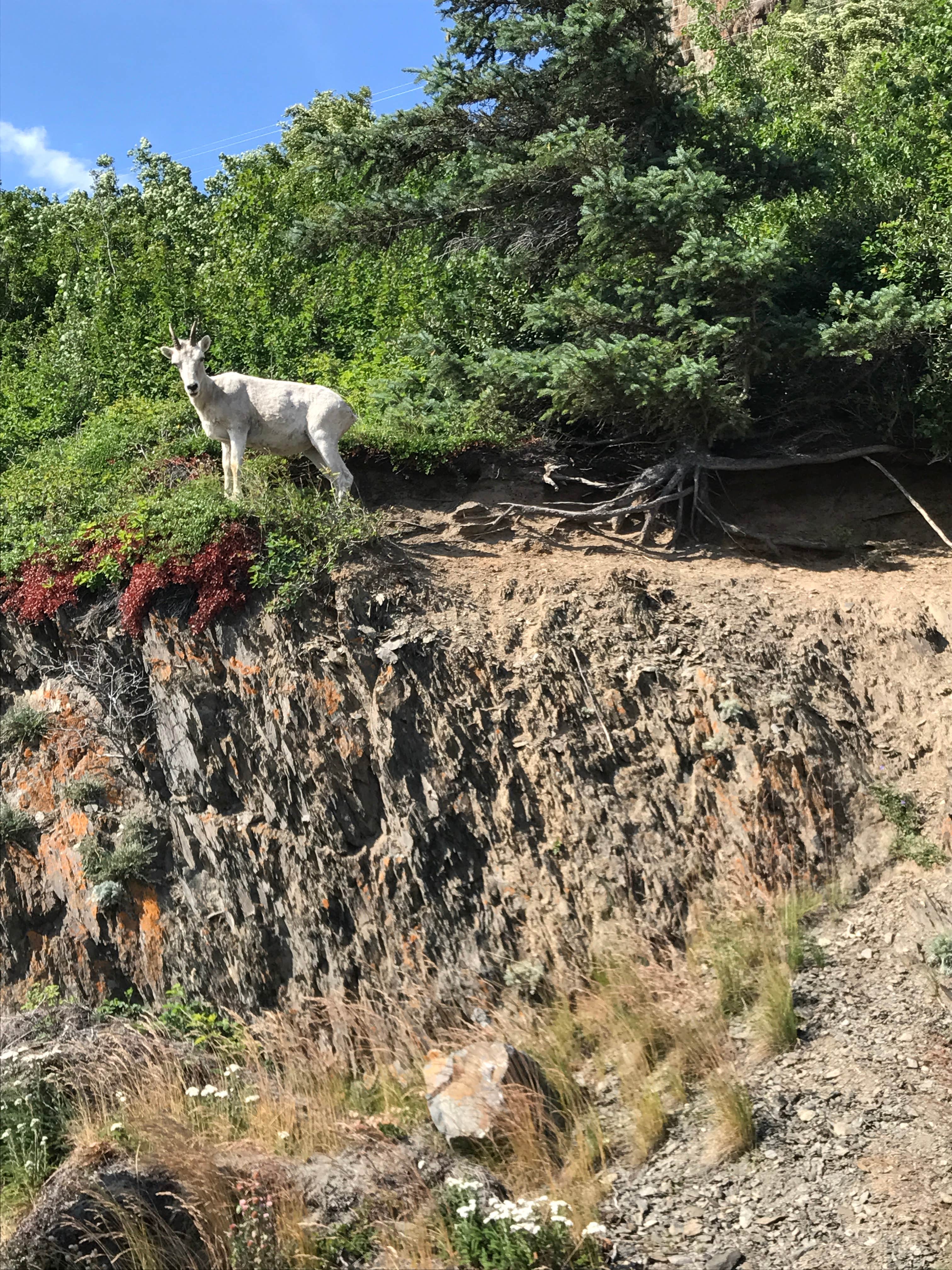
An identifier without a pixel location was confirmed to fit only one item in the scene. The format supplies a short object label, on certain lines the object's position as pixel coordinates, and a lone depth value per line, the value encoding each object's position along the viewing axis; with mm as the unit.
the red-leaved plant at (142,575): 10906
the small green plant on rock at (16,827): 11055
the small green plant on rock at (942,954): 8398
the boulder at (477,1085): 7949
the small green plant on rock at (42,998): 10344
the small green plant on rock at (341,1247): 7398
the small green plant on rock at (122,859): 10492
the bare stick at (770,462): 12680
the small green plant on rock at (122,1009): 10094
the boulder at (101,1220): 7297
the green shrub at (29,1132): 8203
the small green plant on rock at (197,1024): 9664
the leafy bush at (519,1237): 6980
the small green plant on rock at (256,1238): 7301
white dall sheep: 11242
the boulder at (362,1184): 7629
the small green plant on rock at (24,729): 11484
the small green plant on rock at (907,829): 9633
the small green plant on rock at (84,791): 10883
